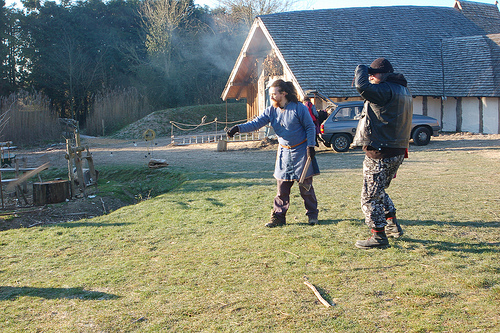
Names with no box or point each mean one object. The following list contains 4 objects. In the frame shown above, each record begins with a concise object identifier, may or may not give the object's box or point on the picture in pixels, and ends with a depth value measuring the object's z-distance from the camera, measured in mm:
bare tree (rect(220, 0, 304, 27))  36062
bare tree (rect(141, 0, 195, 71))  36281
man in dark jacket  4520
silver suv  15375
